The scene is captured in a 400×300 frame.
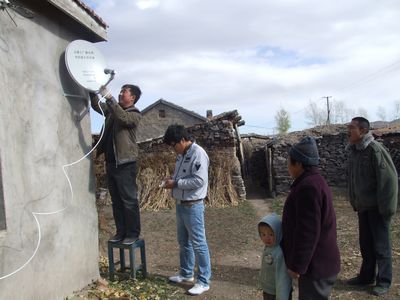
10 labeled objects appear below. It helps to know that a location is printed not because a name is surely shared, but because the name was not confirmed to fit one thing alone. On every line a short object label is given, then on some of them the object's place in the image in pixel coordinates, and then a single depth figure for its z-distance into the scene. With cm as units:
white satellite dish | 395
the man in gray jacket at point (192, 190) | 438
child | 295
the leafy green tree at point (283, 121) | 5377
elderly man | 425
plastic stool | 448
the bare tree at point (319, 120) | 5033
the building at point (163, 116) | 3105
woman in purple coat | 274
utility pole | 4668
